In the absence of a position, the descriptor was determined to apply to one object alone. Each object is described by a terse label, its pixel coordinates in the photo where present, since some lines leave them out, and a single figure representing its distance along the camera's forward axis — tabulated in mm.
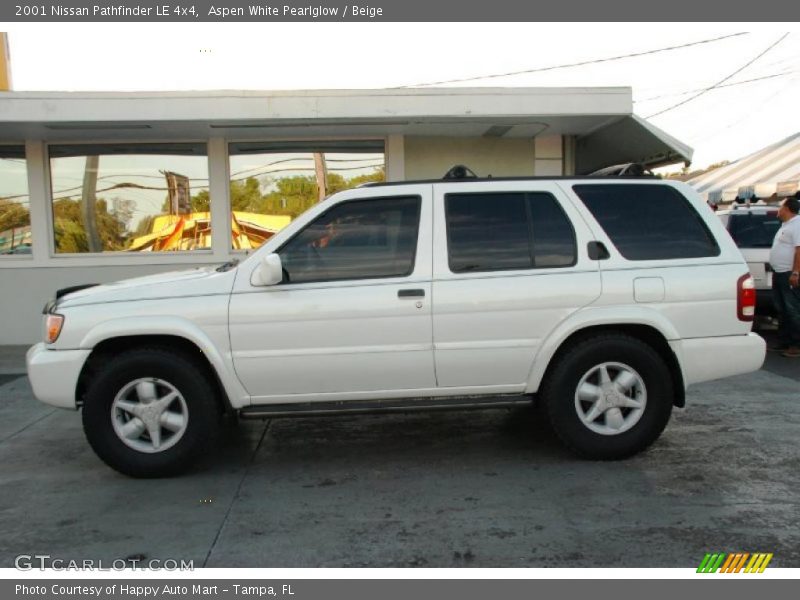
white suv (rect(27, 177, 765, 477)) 4277
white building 9414
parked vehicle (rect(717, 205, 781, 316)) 8789
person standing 7703
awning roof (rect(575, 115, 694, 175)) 8273
